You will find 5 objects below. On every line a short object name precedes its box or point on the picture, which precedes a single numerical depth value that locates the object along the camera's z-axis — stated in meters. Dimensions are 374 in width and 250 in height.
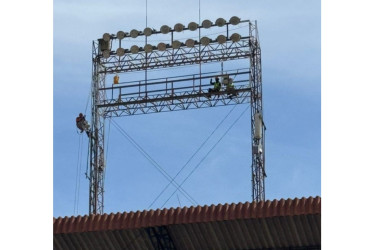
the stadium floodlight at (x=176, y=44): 42.50
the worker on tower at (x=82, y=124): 42.59
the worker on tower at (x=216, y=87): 41.16
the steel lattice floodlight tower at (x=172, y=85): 41.03
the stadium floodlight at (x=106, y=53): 44.28
